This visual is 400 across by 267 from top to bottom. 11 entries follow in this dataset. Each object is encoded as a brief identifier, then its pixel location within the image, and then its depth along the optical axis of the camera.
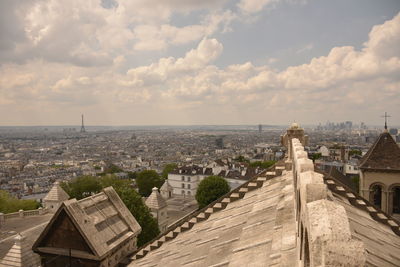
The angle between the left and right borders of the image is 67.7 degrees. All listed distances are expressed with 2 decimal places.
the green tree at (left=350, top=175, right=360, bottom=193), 56.75
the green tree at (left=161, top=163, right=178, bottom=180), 94.85
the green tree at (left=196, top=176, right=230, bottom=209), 50.92
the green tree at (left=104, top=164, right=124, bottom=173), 127.17
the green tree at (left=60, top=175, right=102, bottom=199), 63.66
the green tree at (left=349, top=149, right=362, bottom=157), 123.88
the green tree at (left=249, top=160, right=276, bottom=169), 91.68
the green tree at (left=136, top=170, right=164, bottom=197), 71.44
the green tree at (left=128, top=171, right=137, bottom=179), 111.38
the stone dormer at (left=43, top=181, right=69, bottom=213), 32.41
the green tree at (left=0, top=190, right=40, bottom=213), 47.94
